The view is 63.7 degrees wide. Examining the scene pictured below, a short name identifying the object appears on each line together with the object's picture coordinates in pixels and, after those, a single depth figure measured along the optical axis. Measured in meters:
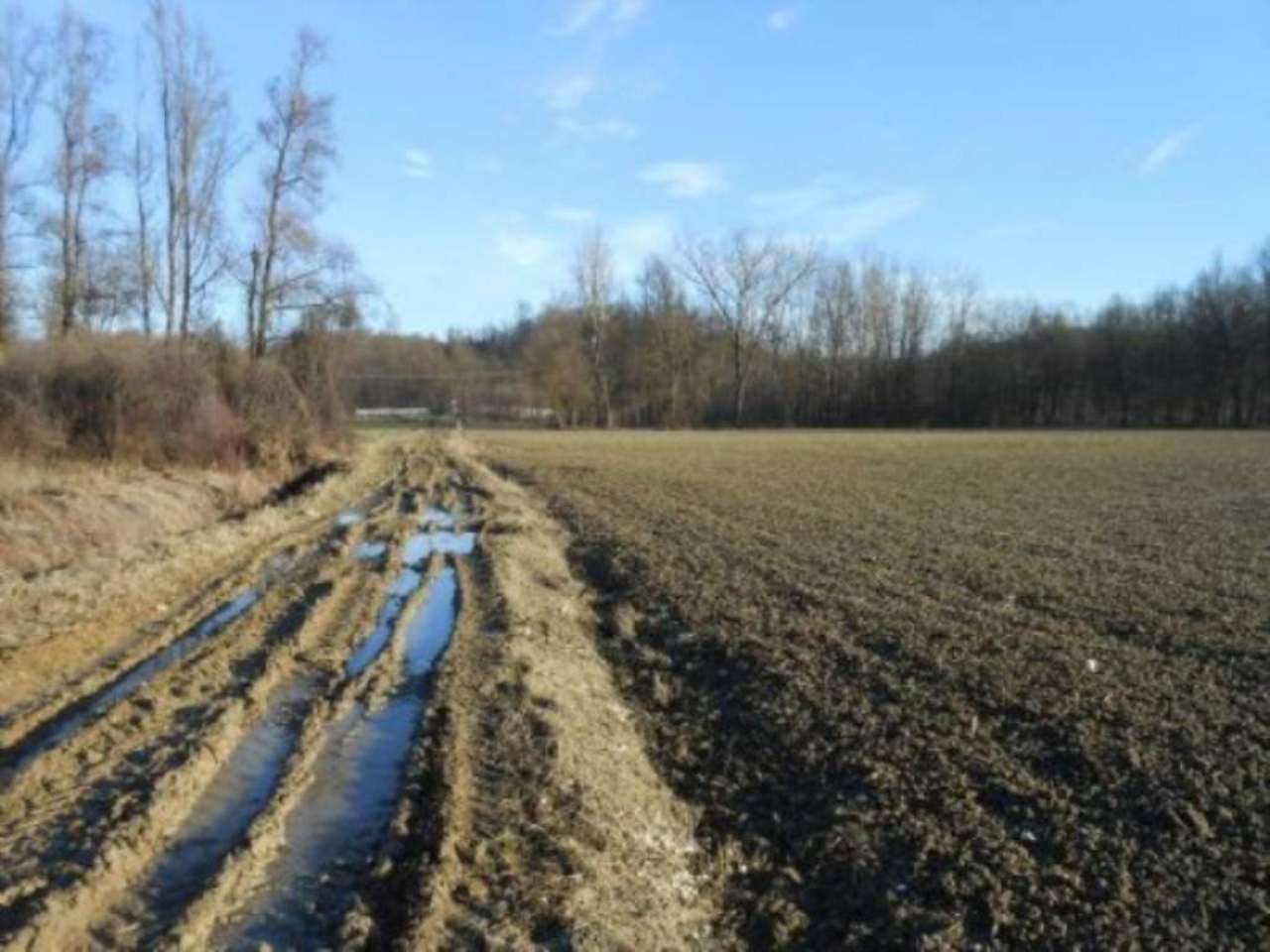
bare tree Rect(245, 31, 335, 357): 38.62
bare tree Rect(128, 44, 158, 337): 37.00
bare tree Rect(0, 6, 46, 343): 31.22
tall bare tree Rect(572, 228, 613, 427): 93.88
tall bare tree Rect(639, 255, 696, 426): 95.75
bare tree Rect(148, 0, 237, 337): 36.66
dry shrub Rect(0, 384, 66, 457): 22.53
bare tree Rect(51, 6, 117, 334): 34.19
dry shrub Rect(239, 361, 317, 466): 30.61
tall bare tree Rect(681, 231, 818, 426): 96.69
